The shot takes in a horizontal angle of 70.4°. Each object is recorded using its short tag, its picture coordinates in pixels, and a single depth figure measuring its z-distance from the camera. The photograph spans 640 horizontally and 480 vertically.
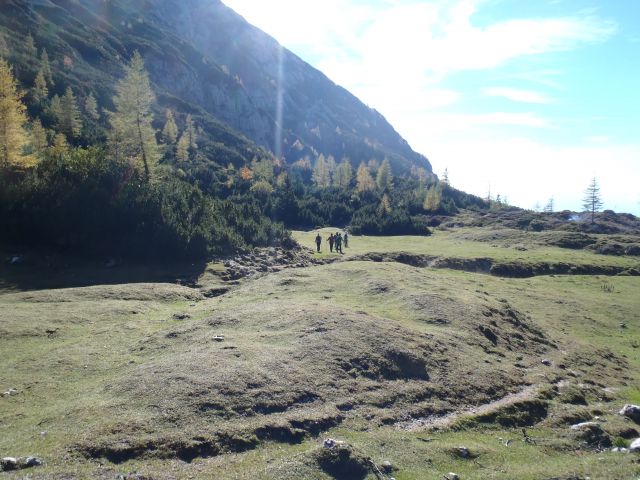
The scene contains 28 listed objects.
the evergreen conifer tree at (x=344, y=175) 167.19
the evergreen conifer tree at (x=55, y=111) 84.12
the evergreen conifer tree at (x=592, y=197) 145.38
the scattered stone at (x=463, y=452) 15.40
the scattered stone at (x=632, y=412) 19.81
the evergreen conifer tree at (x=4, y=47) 117.19
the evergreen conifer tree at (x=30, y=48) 134.29
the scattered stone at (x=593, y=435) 17.23
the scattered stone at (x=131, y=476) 12.54
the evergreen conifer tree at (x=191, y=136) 141.38
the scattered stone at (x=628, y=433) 18.08
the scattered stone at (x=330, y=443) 14.53
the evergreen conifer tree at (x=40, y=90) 101.43
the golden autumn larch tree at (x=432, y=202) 130.88
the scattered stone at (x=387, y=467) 14.17
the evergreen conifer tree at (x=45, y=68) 120.94
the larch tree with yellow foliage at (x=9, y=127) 46.41
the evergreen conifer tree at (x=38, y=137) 65.75
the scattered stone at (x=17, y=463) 12.67
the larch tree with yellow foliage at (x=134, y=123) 60.47
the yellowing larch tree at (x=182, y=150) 113.19
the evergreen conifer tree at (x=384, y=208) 104.38
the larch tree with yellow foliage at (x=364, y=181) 144.25
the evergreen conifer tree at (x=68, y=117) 83.25
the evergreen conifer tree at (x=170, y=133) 129.75
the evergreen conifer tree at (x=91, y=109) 118.31
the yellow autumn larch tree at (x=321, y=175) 179.75
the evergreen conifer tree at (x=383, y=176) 159.88
